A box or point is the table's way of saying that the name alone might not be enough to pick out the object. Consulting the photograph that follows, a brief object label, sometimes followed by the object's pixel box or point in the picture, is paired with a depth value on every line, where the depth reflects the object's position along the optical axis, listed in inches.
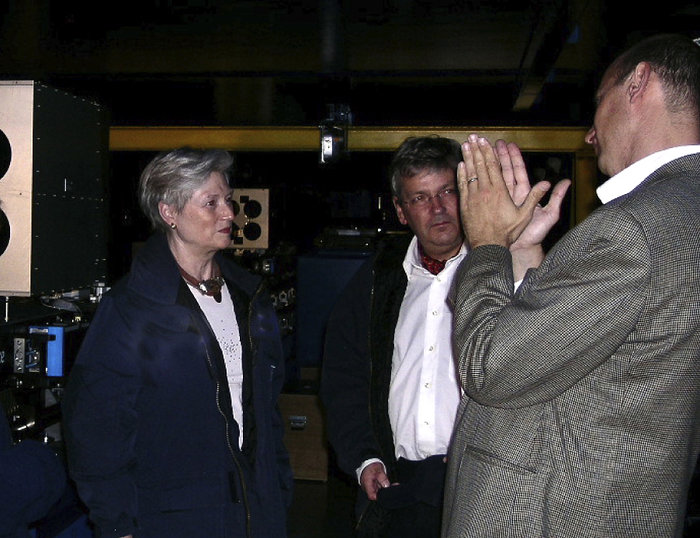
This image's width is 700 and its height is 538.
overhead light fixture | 260.7
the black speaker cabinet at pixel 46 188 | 97.6
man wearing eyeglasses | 86.1
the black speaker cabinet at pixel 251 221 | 261.6
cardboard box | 221.5
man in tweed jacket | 45.6
